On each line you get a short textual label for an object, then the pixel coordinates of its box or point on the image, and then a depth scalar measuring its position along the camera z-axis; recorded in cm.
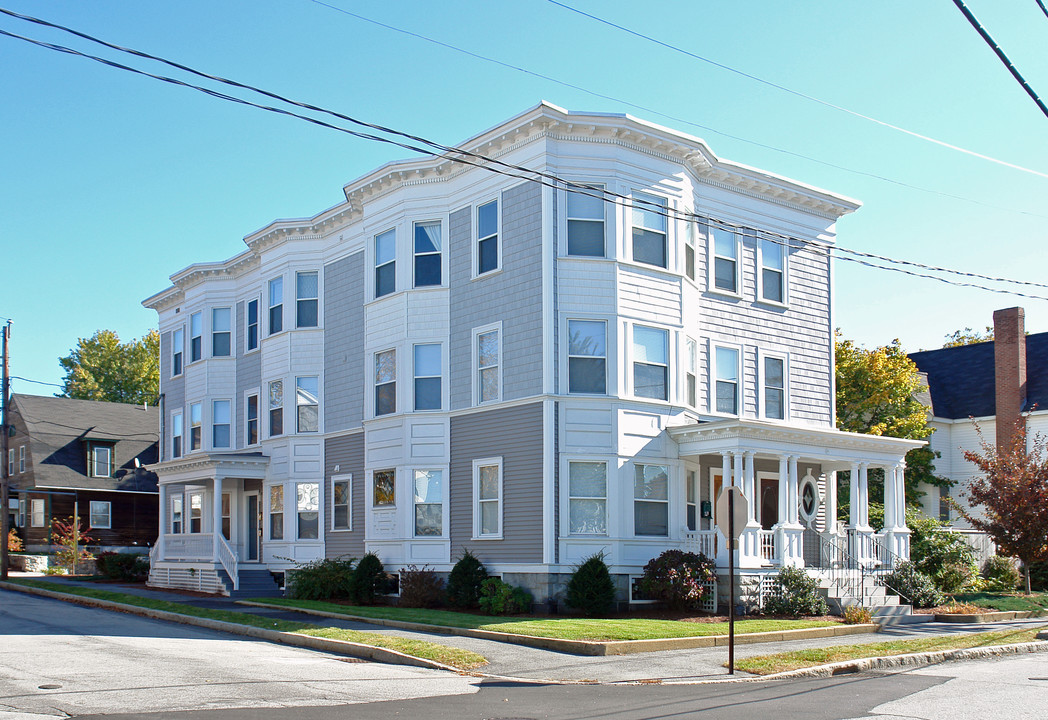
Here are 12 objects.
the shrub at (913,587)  2414
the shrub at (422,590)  2427
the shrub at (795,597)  2209
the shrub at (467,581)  2314
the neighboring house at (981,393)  3966
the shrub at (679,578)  2186
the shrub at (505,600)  2195
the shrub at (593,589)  2142
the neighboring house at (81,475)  4834
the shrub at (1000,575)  2958
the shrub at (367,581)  2509
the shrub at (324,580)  2608
